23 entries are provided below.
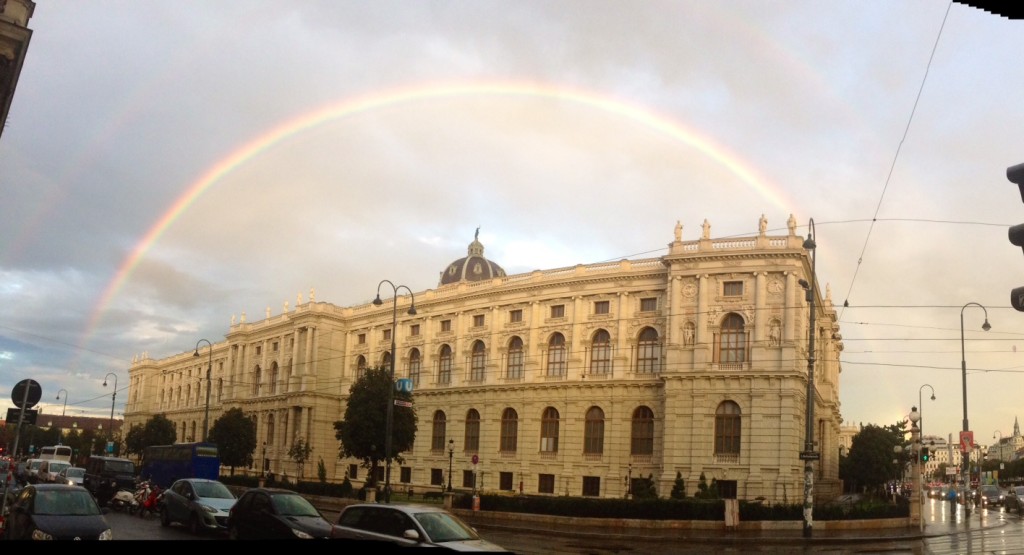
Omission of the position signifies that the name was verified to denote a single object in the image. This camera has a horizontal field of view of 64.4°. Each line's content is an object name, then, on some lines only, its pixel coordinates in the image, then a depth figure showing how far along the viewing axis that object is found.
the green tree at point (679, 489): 48.46
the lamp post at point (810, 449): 32.00
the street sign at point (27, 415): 19.83
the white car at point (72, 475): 40.53
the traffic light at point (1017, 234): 8.80
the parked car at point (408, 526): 14.80
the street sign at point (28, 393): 19.62
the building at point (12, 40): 24.05
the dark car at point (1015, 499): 56.38
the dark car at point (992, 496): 70.07
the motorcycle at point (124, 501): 31.33
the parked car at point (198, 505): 23.31
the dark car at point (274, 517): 18.19
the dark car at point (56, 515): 16.27
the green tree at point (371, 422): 51.78
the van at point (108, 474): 36.63
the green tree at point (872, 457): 83.81
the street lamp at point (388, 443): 39.36
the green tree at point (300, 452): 74.69
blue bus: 45.00
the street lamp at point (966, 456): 46.53
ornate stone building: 53.25
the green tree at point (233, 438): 75.75
